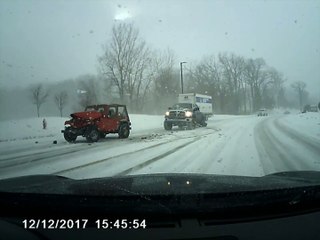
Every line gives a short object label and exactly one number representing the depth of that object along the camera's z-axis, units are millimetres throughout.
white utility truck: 15432
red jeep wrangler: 10468
